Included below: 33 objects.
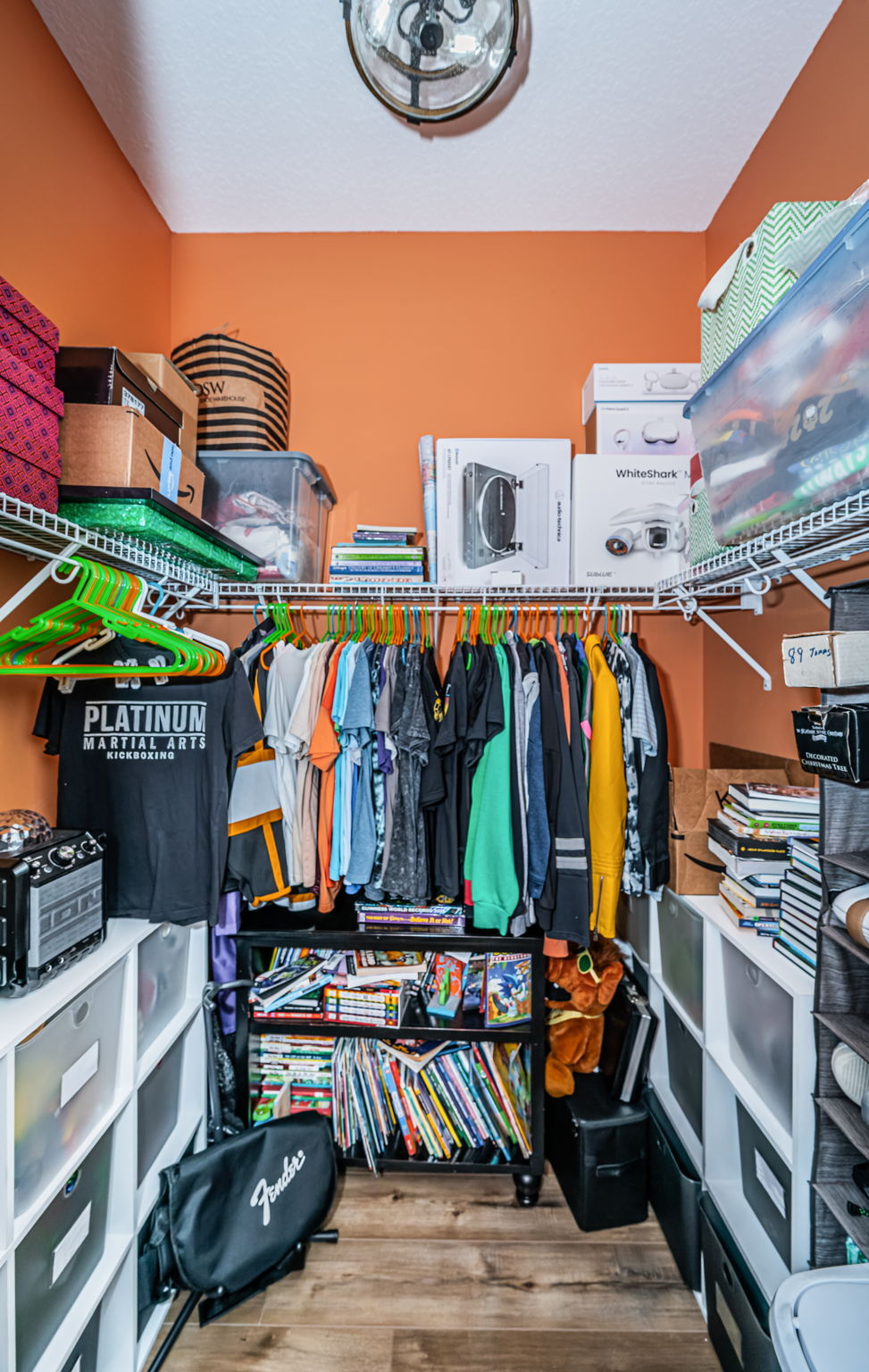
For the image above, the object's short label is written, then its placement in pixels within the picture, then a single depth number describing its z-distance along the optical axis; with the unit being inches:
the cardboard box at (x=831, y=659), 41.4
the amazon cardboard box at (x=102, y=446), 52.3
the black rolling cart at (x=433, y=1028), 71.0
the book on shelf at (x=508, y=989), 72.5
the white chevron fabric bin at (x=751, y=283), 46.4
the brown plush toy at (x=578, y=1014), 76.3
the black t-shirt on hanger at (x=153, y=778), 61.1
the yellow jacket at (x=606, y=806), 69.8
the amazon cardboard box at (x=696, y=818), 67.1
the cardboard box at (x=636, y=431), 80.1
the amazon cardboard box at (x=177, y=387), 62.4
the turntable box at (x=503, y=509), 78.4
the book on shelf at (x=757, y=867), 57.9
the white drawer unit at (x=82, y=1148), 40.6
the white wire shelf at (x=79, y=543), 45.1
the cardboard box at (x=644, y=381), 80.3
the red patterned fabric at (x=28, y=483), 42.0
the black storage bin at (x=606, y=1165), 67.6
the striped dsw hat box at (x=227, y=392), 78.2
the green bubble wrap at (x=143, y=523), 52.5
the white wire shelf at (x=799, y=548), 42.5
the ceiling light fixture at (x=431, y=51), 49.3
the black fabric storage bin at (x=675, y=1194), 60.7
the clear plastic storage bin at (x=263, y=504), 77.0
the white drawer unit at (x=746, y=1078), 46.4
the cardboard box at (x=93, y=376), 52.8
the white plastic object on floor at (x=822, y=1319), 39.0
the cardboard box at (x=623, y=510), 78.5
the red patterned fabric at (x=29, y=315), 42.6
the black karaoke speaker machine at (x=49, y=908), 43.0
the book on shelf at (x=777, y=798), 57.6
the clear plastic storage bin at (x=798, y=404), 37.1
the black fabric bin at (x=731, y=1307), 46.8
